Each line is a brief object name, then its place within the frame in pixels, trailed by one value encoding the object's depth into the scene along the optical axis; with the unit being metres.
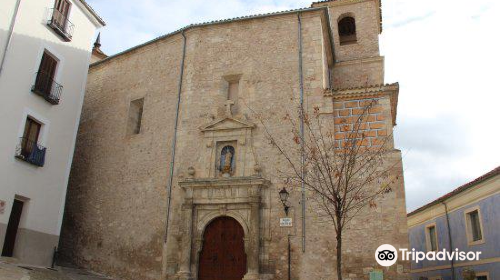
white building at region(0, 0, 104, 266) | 11.46
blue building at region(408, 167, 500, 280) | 13.31
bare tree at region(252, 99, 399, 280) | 11.41
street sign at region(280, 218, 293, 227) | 11.55
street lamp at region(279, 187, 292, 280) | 11.24
